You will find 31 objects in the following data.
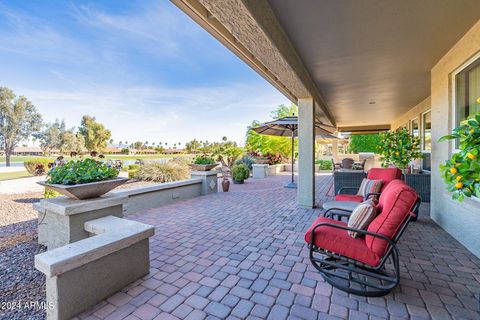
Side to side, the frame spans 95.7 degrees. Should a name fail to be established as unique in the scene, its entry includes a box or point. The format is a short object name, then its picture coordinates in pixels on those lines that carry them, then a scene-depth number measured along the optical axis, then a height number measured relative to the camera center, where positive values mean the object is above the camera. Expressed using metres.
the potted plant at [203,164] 6.90 -0.18
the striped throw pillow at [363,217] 2.20 -0.61
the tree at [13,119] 20.00 +4.04
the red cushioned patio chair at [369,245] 1.96 -0.85
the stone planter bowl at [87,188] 2.55 -0.35
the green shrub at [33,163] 11.68 -0.17
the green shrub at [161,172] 8.05 -0.51
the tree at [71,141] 31.77 +2.76
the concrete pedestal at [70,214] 2.51 -0.68
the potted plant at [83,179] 2.60 -0.25
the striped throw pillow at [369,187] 3.74 -0.54
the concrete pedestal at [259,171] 10.71 -0.65
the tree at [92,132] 32.28 +4.11
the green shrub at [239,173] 8.95 -0.62
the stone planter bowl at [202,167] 6.87 -0.27
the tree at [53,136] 29.52 +3.49
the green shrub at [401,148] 5.07 +0.20
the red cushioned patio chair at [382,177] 3.96 -0.38
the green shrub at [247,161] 11.73 -0.16
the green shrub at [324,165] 14.72 -0.53
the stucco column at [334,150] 15.65 +0.49
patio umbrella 7.77 +1.13
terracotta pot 7.23 -0.90
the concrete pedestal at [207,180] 6.75 -0.68
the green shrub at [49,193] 4.91 -0.75
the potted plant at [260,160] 11.86 -0.12
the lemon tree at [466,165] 1.71 -0.07
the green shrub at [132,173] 8.62 -0.57
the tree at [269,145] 13.28 +0.79
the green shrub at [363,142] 15.85 +1.14
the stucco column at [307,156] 5.18 +0.03
